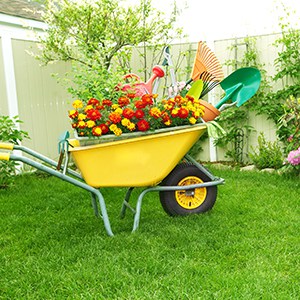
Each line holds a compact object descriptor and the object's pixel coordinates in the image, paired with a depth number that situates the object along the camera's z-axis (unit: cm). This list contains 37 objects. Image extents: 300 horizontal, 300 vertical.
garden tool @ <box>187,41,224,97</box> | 286
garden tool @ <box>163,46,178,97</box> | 286
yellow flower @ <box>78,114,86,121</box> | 242
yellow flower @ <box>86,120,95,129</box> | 239
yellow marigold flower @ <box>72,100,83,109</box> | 254
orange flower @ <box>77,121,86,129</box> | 239
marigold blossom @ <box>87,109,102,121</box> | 242
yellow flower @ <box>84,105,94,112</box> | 248
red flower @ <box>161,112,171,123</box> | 253
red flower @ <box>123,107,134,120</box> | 245
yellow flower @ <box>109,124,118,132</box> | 242
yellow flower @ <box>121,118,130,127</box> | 243
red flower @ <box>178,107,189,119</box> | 252
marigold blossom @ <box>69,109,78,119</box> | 247
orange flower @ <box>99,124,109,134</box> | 244
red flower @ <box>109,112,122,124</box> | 242
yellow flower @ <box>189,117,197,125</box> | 255
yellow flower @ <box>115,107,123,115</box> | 246
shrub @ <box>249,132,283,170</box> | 451
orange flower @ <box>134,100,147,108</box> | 251
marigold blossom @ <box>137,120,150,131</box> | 246
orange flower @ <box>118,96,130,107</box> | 252
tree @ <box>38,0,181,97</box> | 422
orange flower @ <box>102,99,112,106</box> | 254
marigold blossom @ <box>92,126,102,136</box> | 238
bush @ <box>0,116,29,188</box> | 387
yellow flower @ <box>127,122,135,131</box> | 244
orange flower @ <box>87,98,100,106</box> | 254
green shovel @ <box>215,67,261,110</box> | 273
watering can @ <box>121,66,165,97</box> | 288
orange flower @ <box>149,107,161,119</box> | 249
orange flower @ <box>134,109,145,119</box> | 247
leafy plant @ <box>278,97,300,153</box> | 399
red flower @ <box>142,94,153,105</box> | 252
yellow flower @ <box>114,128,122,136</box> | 241
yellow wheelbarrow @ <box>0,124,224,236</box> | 247
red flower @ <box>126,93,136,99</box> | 266
